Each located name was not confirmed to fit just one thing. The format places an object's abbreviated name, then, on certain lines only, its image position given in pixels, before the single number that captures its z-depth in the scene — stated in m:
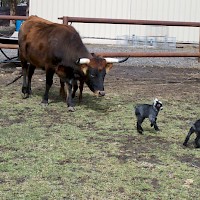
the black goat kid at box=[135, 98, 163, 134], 5.45
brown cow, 6.78
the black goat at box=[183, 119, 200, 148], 5.00
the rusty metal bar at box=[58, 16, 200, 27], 9.09
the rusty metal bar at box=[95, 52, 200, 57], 8.62
